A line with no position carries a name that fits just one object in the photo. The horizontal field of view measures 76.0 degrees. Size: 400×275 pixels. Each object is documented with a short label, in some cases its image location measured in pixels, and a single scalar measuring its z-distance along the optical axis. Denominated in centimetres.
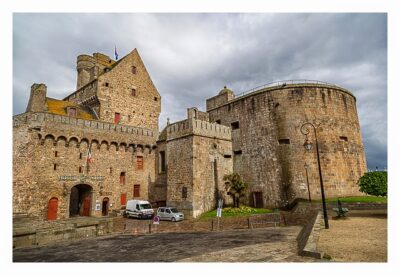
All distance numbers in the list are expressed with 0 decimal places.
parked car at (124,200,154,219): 2161
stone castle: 2097
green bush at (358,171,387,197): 1620
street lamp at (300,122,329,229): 2231
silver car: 2003
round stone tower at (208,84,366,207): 2195
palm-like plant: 2217
